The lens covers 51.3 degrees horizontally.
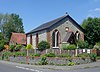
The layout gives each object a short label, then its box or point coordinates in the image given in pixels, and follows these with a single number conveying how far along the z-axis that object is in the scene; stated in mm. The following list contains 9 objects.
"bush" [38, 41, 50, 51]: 16807
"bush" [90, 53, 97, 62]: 12943
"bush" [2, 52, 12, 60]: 17075
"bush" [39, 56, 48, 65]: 12850
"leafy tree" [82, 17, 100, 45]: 18664
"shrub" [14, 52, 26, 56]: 15663
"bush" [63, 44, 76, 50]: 15218
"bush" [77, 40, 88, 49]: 16878
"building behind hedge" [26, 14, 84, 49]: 18138
